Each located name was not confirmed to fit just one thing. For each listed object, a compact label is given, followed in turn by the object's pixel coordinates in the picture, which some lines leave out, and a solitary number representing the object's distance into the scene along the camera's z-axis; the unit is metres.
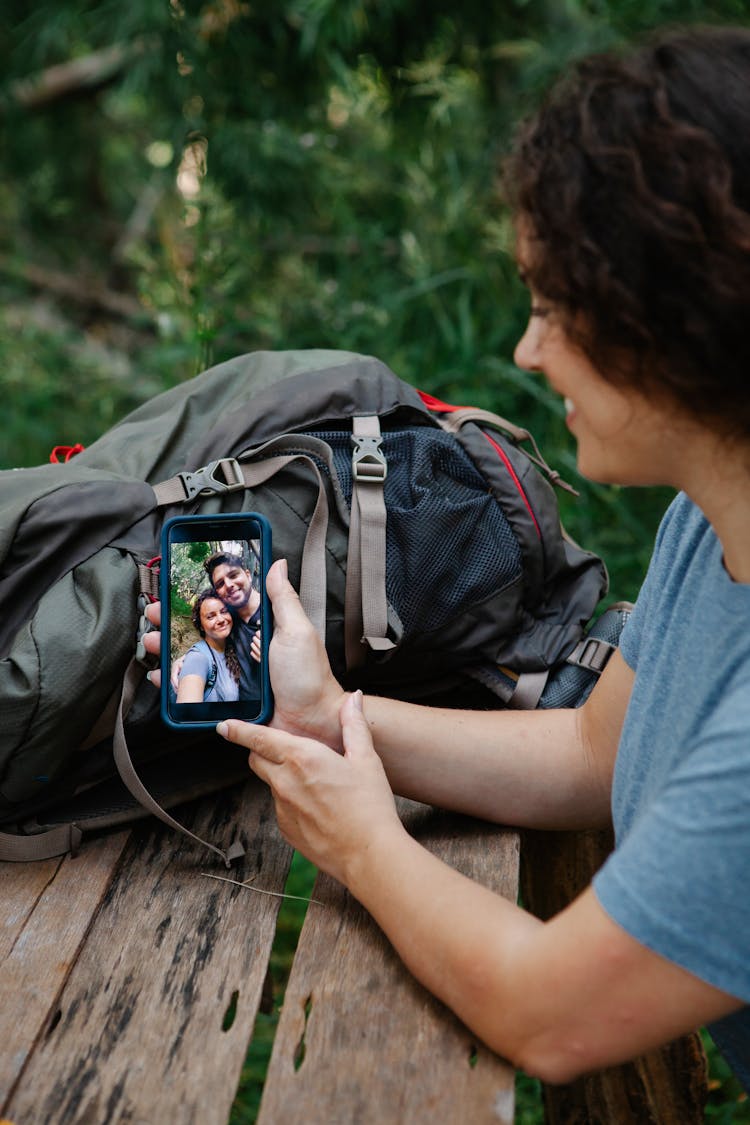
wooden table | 1.13
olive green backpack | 1.50
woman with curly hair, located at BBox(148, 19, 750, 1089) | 0.96
